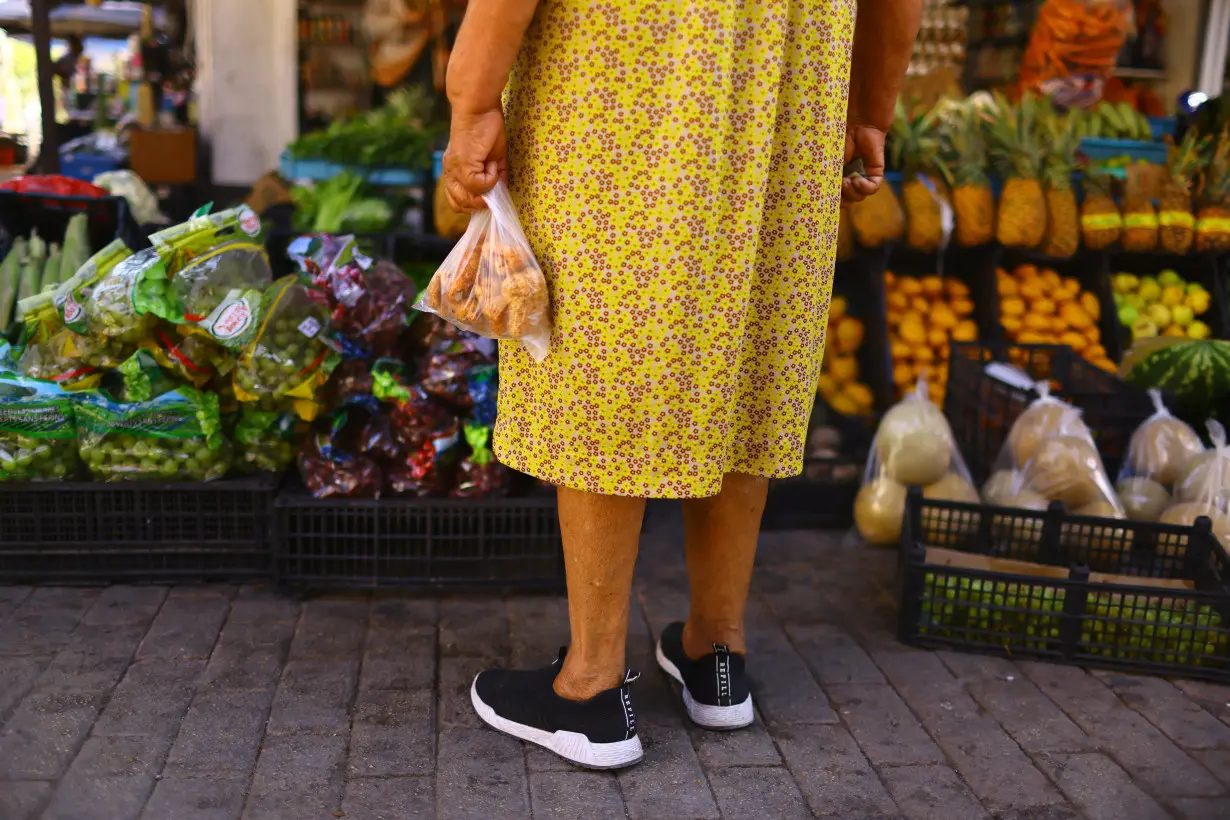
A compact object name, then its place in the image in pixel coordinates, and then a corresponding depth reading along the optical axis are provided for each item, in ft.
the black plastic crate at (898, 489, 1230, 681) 8.82
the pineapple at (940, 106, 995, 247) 14.29
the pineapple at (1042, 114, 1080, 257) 14.44
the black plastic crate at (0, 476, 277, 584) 9.63
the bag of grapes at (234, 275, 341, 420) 9.18
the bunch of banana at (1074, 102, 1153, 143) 17.94
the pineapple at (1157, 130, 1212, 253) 14.65
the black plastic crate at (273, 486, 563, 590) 9.64
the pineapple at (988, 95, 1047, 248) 14.26
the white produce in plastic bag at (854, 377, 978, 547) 11.27
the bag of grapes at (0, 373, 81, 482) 9.29
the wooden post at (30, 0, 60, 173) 13.37
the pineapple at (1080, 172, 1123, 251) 14.60
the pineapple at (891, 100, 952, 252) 14.03
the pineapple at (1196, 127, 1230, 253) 14.78
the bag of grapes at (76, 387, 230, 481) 9.34
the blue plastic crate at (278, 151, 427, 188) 17.39
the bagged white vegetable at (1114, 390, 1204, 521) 10.59
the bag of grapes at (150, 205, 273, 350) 9.05
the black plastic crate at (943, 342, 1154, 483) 11.57
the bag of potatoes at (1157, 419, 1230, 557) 9.80
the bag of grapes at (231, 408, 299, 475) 9.69
